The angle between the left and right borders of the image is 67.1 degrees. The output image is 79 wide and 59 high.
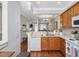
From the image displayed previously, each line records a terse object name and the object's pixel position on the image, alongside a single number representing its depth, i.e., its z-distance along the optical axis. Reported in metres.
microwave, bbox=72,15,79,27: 1.86
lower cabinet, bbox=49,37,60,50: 3.02
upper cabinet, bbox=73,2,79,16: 1.89
